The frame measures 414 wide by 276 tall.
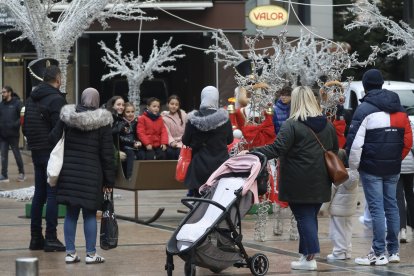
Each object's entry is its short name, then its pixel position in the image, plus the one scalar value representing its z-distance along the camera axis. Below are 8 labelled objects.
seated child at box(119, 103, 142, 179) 16.17
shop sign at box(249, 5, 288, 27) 32.28
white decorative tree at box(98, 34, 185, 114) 31.34
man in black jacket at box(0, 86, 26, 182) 22.00
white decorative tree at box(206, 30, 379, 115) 13.13
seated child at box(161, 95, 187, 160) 16.69
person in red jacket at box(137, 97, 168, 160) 16.50
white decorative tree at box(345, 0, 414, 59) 23.80
